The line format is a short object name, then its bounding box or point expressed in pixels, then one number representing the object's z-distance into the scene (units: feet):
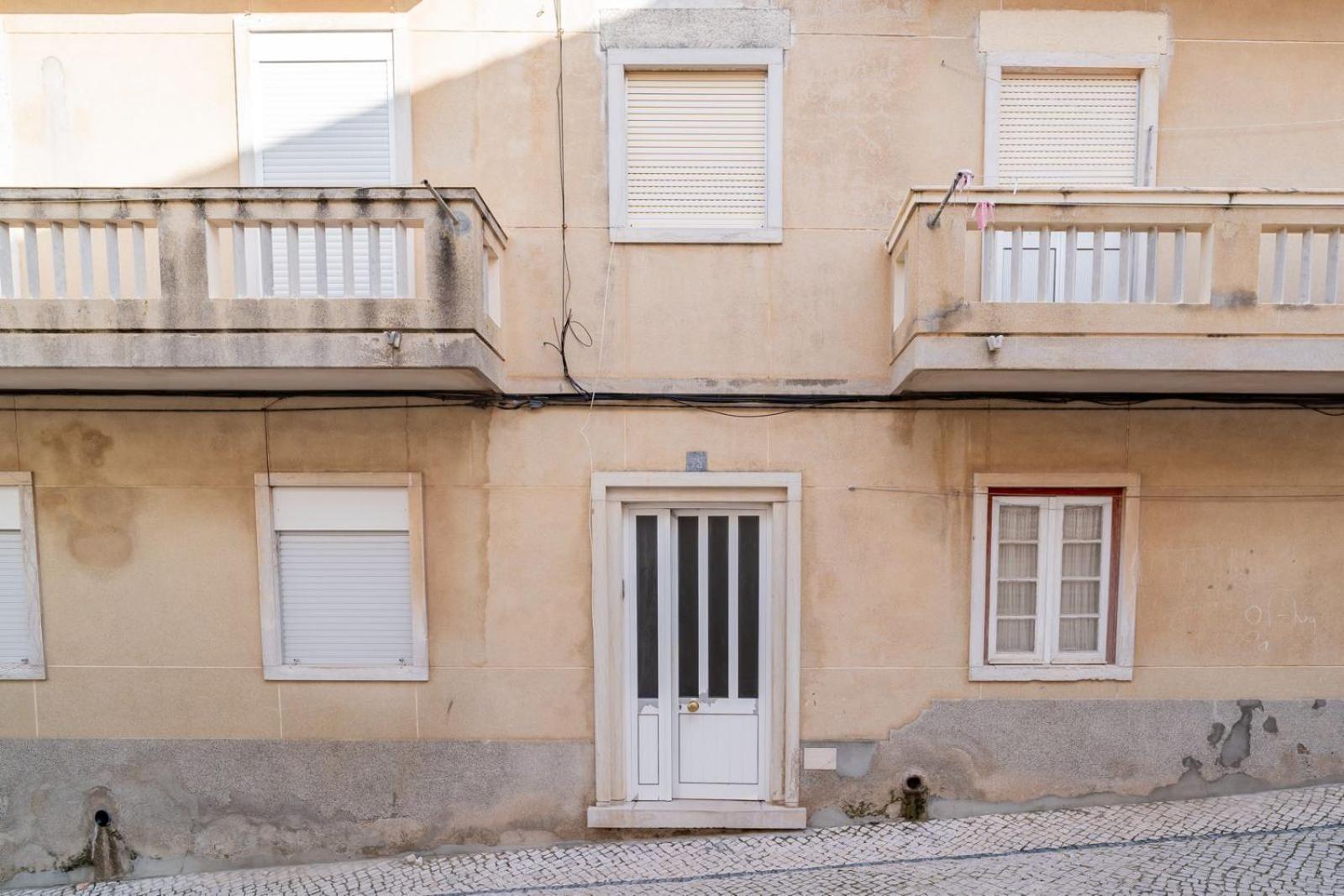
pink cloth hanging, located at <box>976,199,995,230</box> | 13.76
